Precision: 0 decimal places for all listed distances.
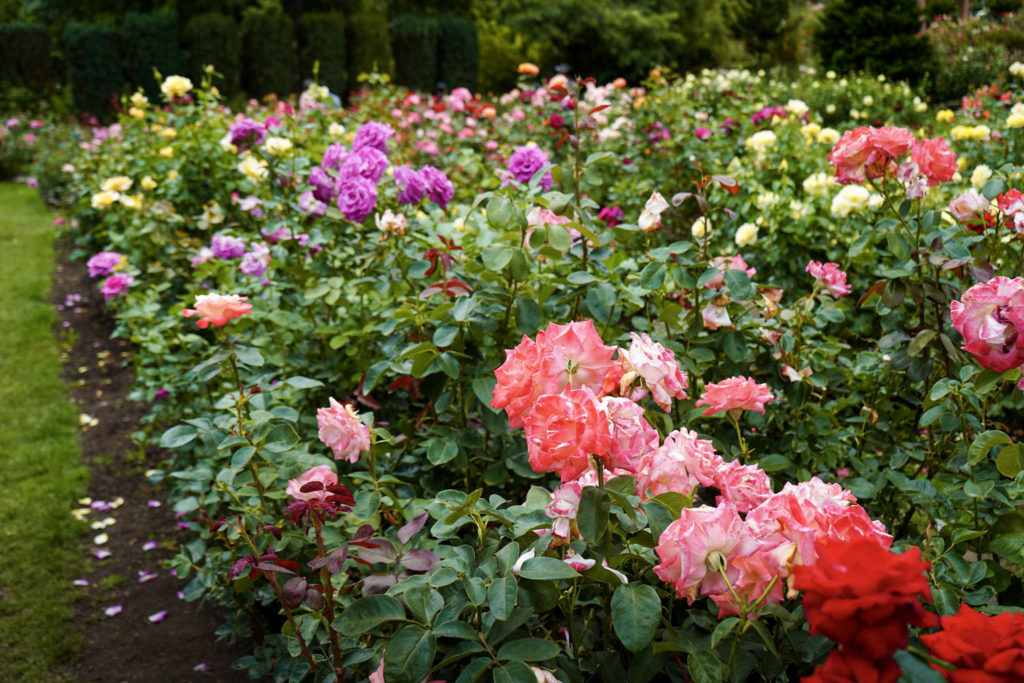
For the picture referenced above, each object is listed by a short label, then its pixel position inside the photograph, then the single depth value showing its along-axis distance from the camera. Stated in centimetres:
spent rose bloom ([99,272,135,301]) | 276
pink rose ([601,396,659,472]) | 86
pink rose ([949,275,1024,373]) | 100
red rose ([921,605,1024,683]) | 56
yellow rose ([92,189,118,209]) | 319
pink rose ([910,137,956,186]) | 151
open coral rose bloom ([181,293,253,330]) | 144
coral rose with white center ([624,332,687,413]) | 101
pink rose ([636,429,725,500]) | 95
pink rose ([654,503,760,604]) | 77
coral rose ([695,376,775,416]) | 120
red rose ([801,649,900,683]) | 54
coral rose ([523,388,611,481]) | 81
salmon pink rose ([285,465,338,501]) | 126
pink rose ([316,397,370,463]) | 128
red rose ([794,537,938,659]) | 52
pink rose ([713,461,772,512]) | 91
